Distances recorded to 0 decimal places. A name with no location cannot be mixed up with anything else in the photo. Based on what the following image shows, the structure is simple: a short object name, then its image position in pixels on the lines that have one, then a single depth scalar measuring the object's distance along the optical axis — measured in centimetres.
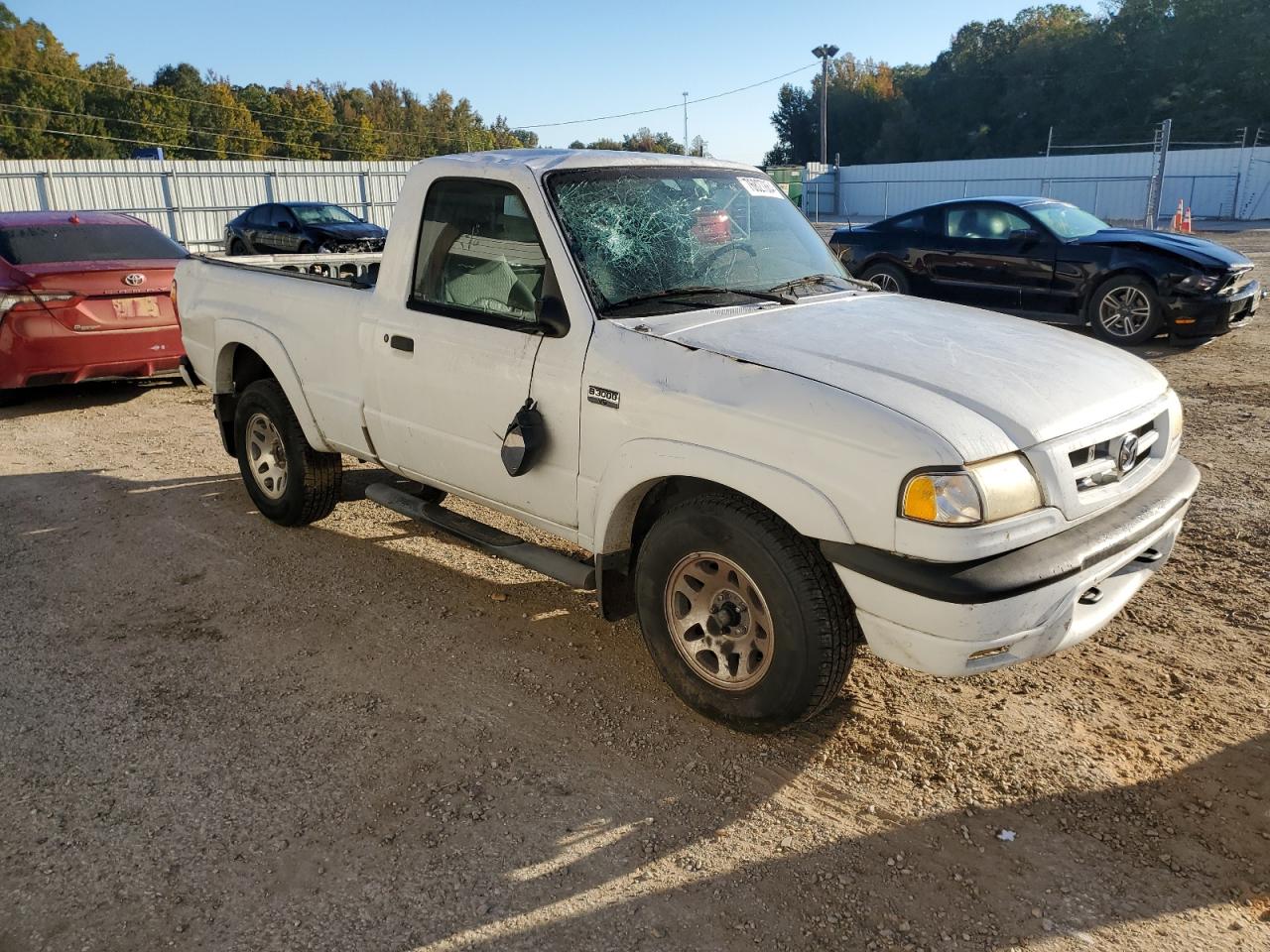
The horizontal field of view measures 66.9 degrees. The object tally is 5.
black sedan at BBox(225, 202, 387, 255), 2062
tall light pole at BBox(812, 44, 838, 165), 6262
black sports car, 993
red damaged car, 797
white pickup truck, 282
